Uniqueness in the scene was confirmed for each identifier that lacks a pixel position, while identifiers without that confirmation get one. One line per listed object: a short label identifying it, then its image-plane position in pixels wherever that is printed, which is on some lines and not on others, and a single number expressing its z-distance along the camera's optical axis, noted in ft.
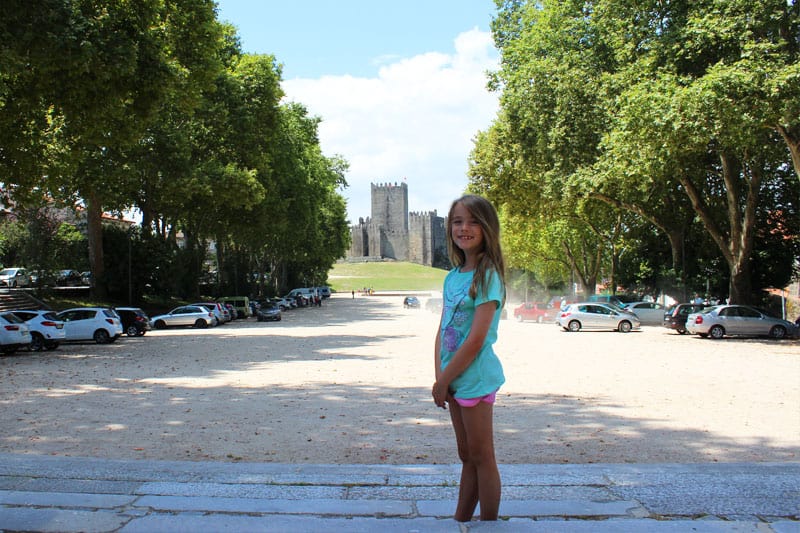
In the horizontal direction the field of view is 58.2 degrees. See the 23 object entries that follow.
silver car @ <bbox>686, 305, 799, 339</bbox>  90.22
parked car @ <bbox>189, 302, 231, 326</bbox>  131.11
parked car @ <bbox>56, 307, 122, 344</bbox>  85.35
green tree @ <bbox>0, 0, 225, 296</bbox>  51.83
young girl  12.99
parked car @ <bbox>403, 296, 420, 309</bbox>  217.97
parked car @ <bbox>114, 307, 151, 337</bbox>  100.63
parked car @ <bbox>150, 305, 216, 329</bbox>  122.31
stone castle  542.98
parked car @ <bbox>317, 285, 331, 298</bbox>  288.67
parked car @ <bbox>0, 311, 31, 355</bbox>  69.31
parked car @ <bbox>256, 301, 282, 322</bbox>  143.64
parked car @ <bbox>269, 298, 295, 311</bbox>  192.80
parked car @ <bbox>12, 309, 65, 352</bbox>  76.43
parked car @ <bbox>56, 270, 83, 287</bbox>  167.43
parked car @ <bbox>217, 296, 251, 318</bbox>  162.50
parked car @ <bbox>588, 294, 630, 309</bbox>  143.52
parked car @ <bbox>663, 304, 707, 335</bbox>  102.02
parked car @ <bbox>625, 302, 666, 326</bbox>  127.54
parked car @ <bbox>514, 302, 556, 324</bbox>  146.30
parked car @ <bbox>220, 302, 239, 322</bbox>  148.66
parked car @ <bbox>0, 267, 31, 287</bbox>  174.92
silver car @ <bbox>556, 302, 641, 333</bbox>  109.81
